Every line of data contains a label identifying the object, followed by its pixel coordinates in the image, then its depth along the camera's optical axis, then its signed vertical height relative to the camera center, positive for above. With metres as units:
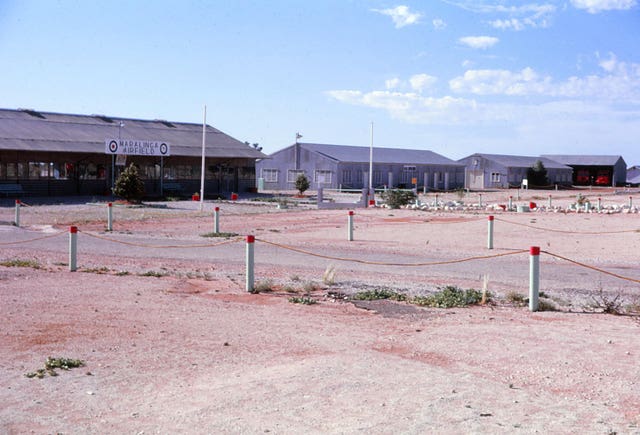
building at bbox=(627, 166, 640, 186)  115.31 +2.22
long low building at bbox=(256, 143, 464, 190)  74.19 +1.59
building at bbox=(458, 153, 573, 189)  92.06 +1.78
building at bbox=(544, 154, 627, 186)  108.88 +2.68
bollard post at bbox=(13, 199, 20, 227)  29.34 -1.45
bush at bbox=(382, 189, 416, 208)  44.88 -0.77
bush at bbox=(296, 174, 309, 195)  60.84 -0.01
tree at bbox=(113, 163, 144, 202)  43.59 -0.29
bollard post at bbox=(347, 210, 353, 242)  24.19 -1.44
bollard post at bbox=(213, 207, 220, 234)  26.03 -1.40
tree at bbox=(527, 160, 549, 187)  94.88 +1.45
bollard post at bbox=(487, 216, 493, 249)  21.74 -1.38
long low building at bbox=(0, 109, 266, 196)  47.24 +1.66
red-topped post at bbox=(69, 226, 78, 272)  15.62 -1.48
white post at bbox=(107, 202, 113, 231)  26.95 -1.46
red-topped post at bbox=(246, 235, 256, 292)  13.05 -1.38
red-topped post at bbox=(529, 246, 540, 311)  11.35 -1.37
